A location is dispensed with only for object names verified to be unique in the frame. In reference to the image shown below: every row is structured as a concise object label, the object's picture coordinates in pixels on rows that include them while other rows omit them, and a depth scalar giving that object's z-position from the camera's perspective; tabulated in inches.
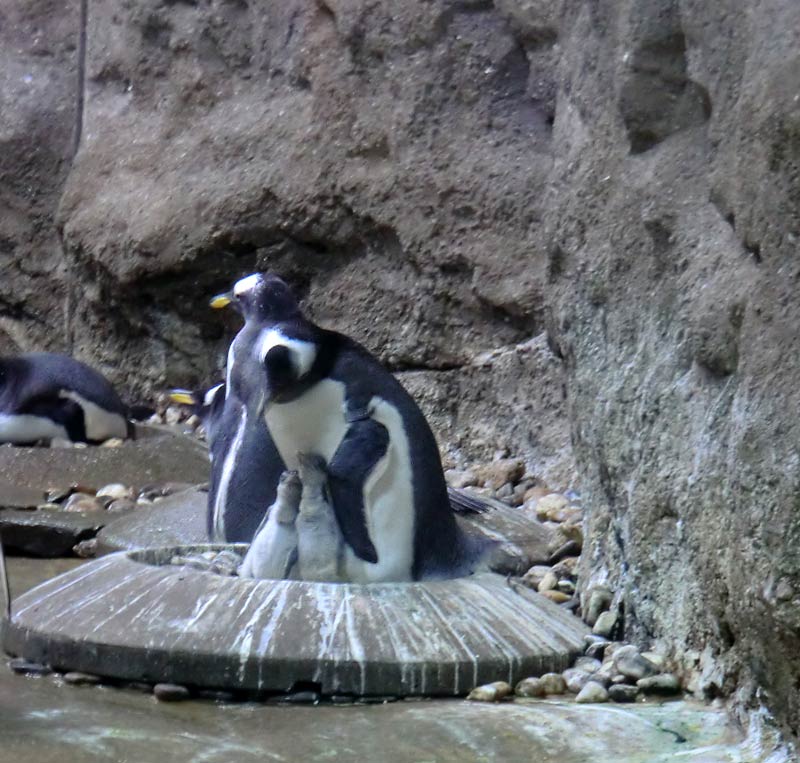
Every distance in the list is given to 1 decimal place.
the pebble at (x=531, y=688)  262.1
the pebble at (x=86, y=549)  427.5
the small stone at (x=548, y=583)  332.2
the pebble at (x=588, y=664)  270.5
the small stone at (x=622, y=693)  251.9
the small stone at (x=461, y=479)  475.5
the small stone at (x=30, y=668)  274.7
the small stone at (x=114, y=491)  492.4
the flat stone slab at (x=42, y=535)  432.1
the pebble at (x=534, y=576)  339.6
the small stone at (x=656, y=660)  262.8
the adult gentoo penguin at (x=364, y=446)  306.3
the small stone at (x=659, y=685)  254.2
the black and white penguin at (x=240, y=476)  355.9
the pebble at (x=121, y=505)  474.3
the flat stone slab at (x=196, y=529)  361.1
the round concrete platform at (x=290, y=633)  259.4
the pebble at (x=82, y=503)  476.7
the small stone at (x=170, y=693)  257.0
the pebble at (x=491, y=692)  258.5
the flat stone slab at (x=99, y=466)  502.3
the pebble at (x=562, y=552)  359.3
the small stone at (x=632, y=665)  258.1
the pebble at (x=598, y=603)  296.8
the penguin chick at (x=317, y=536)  299.6
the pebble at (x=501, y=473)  466.6
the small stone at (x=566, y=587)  333.1
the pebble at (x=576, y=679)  263.7
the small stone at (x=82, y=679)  267.7
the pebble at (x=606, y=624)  288.7
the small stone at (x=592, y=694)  254.8
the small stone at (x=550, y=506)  415.5
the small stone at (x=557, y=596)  320.8
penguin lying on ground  572.7
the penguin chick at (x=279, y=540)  296.4
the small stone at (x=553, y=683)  263.0
